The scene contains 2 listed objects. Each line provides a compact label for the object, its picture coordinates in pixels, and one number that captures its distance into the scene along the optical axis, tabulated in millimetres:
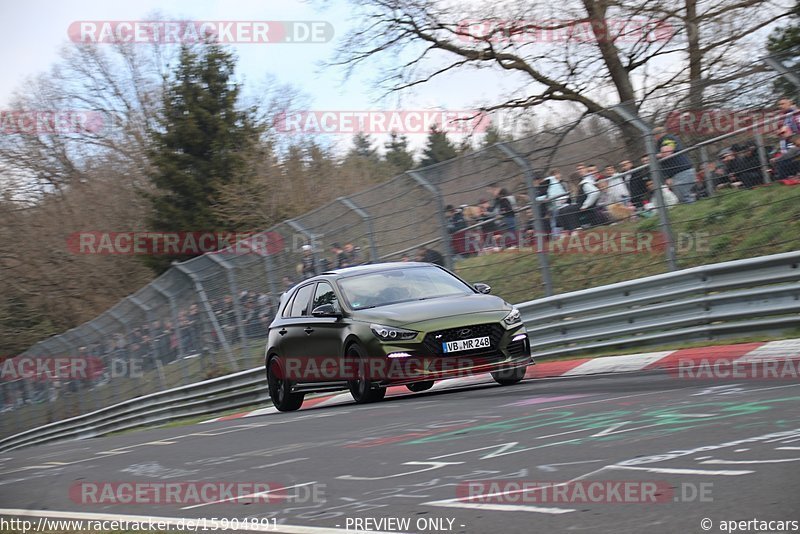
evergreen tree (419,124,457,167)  86562
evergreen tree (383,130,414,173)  93625
